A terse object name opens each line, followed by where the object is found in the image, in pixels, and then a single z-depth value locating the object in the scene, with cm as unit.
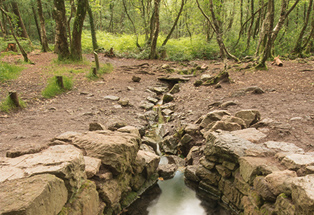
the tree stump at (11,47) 1531
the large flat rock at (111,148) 381
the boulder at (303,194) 236
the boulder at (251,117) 553
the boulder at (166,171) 548
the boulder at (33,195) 191
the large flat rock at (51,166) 248
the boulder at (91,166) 340
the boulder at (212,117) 610
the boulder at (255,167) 350
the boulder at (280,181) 293
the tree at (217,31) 1009
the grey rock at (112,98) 897
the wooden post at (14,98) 665
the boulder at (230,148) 411
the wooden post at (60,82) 900
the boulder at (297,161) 318
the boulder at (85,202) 281
